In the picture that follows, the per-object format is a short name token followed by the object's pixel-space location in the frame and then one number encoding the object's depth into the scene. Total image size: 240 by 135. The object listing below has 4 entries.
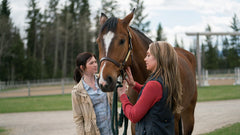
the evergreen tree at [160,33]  47.28
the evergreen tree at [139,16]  31.76
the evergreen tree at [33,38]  29.48
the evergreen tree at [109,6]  31.02
